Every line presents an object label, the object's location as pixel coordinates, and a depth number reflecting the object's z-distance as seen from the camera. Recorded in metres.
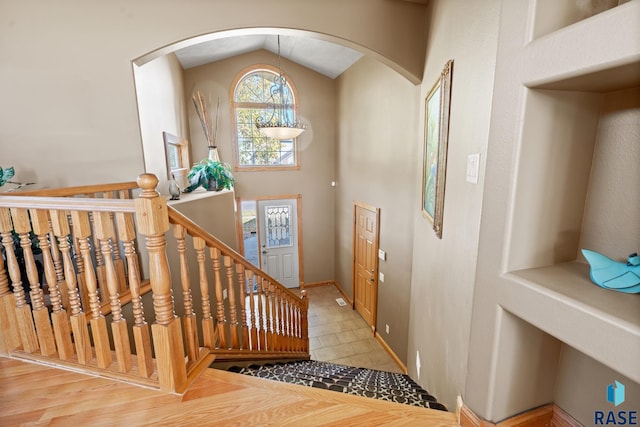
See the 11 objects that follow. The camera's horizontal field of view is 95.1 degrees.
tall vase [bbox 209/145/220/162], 5.06
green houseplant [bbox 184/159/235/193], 3.72
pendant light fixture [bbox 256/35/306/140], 5.89
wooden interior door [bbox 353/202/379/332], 4.67
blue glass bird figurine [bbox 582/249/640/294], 0.68
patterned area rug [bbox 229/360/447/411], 1.81
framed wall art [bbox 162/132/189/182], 3.65
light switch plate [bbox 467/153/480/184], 1.48
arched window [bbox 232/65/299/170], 5.80
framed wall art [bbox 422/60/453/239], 1.93
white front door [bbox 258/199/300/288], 6.32
